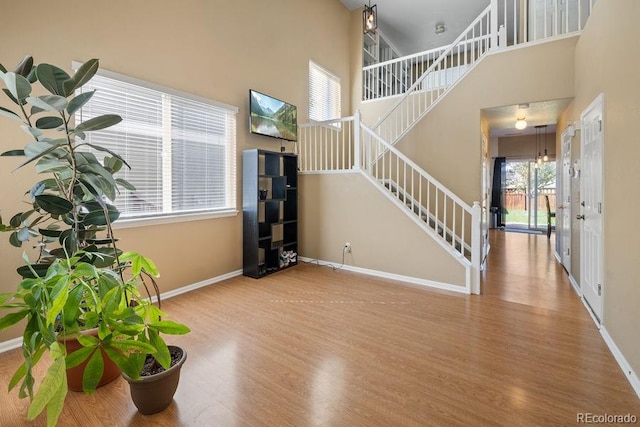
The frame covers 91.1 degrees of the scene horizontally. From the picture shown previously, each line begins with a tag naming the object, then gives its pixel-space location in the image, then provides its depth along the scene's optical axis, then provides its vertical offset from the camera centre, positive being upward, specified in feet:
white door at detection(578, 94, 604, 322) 9.39 +0.14
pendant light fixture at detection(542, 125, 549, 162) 27.40 +5.20
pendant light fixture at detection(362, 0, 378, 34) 14.19 +8.65
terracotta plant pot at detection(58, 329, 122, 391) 6.65 -3.47
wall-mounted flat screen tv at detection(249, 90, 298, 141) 14.89 +4.73
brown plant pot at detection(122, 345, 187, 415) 5.77 -3.37
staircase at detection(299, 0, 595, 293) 13.12 +4.41
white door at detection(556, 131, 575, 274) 14.69 +0.23
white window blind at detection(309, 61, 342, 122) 19.63 +7.66
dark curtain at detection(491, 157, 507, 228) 32.01 +1.87
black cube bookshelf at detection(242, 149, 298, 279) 14.61 -0.04
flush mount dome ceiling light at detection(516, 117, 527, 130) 17.06 +4.75
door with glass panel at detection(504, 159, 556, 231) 30.68 +1.71
